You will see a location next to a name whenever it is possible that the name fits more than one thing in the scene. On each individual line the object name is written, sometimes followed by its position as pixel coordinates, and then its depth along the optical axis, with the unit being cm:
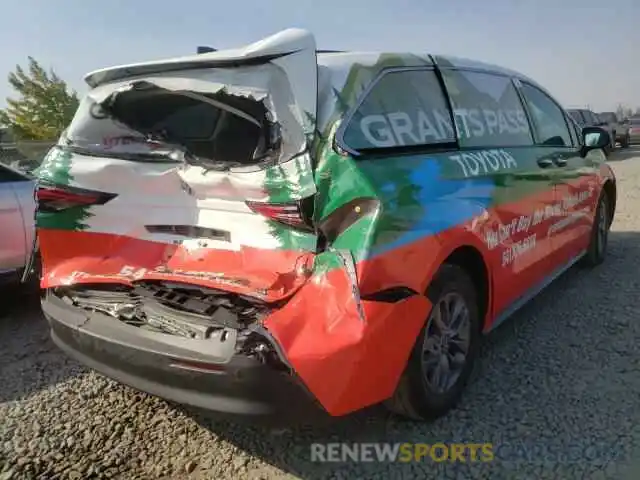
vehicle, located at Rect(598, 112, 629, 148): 2225
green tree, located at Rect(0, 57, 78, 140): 3656
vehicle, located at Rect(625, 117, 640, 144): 2655
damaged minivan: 211
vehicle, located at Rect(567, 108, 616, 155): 1805
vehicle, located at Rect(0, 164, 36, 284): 434
